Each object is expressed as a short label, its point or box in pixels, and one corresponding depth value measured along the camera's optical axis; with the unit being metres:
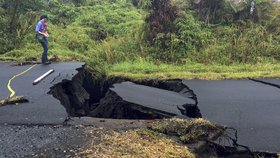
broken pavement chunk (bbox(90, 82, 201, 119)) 7.22
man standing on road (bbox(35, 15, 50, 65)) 11.68
